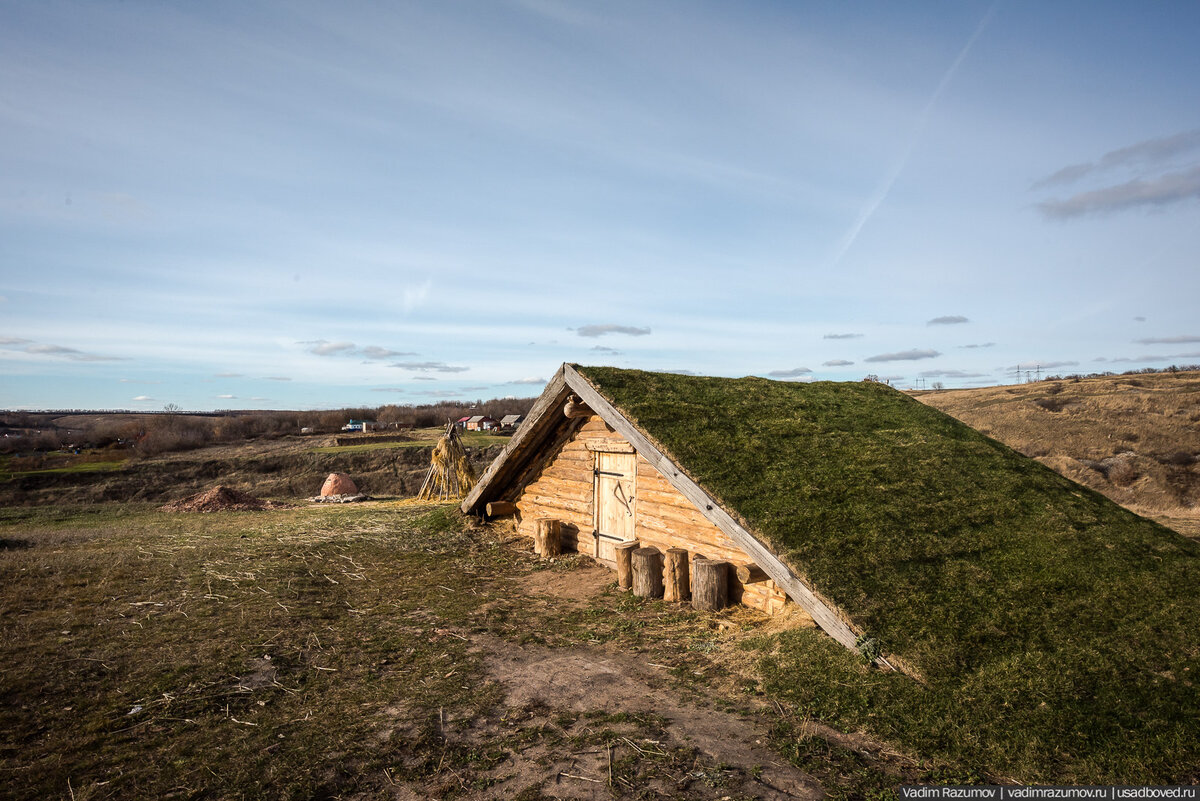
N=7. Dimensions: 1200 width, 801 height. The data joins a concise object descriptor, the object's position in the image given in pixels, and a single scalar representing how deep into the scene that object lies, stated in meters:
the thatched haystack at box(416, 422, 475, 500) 22.50
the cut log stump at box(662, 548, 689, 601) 8.85
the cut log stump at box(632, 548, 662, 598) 9.13
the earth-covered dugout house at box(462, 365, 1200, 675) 6.63
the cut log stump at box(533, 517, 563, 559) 11.90
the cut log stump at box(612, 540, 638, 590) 9.64
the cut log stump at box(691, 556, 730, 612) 8.28
